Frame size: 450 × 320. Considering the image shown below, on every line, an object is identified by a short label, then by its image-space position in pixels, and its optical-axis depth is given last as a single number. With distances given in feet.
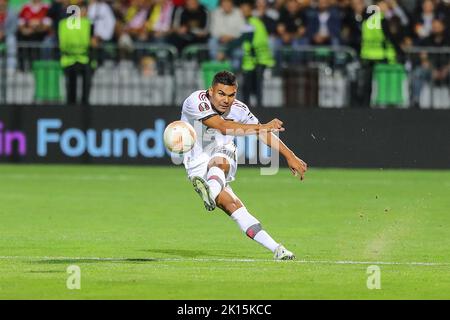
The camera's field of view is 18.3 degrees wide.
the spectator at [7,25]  89.71
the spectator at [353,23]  84.74
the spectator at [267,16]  86.89
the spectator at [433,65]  85.56
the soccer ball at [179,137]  44.01
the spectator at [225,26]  86.74
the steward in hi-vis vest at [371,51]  84.38
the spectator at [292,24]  86.58
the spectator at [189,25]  86.99
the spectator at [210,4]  91.25
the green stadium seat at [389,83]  85.46
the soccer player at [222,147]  42.75
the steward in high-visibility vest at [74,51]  86.63
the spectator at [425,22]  86.22
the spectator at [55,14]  86.84
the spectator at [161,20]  88.84
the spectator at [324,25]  86.17
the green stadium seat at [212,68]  86.07
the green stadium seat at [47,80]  87.10
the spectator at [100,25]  87.61
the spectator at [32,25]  88.42
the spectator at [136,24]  88.99
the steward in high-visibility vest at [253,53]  85.69
